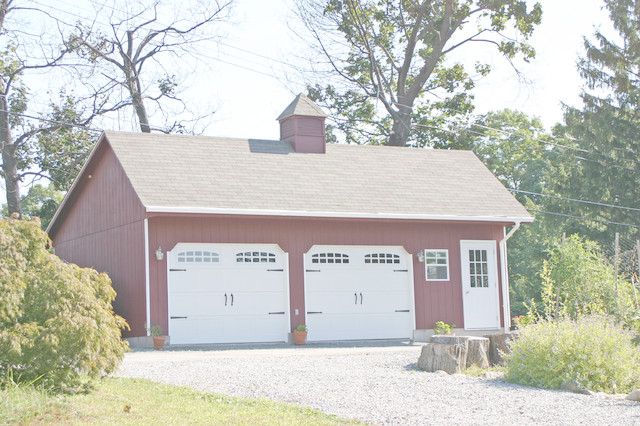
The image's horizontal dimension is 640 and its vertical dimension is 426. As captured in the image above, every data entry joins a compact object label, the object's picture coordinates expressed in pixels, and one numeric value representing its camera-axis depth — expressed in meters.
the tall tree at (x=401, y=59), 29.61
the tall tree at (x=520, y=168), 39.72
